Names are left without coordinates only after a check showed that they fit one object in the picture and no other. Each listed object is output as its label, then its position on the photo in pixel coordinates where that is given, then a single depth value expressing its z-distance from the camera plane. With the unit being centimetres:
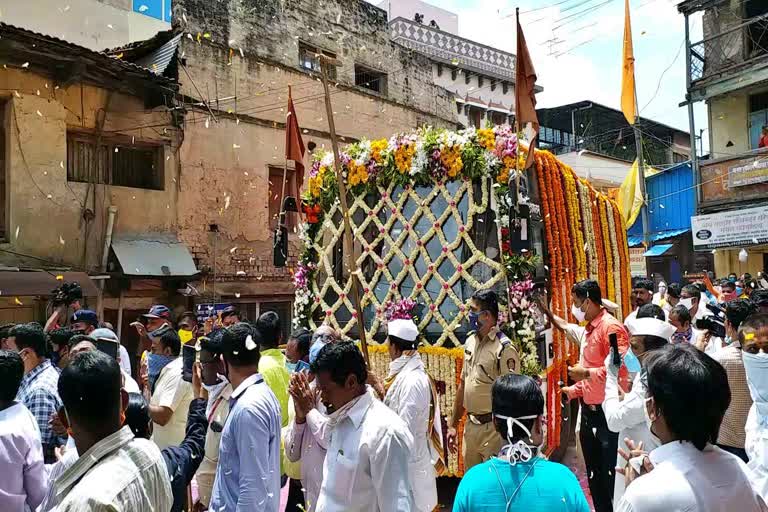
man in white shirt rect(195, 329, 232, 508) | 381
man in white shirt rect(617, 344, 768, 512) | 192
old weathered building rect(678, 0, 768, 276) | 1662
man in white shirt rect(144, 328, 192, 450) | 461
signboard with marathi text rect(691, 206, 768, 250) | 1639
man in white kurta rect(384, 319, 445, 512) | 461
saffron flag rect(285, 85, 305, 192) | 819
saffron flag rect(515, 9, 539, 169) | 614
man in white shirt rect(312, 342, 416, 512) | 283
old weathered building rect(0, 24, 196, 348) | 1062
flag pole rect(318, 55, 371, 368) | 554
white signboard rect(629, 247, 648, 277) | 2313
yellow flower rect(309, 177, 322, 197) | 783
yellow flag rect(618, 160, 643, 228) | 1888
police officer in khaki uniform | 519
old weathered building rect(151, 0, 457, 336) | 1370
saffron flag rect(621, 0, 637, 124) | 1351
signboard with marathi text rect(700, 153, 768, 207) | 1650
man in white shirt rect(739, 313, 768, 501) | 363
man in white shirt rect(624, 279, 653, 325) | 811
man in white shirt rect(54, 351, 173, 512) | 212
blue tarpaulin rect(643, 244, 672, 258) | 2073
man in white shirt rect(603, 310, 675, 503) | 375
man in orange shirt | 494
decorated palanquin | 623
